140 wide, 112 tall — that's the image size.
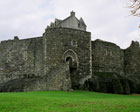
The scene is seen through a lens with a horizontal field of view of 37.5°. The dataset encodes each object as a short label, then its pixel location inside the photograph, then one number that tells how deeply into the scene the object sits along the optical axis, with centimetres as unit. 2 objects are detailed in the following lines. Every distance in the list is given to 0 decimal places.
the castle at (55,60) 2675
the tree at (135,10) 1039
